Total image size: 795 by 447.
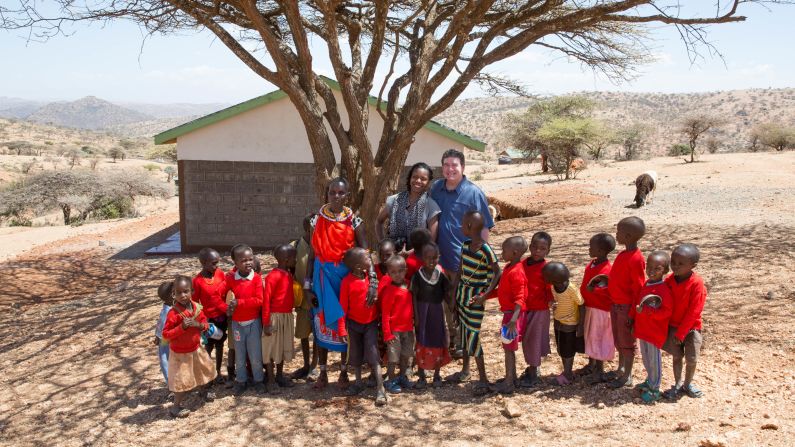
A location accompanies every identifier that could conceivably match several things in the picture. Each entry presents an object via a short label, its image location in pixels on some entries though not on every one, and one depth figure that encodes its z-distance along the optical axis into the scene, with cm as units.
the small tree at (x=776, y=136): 3275
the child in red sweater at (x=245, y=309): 422
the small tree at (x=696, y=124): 2773
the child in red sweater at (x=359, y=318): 412
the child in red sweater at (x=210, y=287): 422
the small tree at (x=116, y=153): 4306
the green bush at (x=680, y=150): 3353
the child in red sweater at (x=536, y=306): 412
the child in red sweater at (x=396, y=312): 411
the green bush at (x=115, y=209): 2130
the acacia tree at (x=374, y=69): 578
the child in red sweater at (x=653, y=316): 378
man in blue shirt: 445
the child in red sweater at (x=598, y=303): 405
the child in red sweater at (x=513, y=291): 398
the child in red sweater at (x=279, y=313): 430
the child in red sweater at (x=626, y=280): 391
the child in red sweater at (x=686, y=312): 370
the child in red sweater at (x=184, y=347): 391
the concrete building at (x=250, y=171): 1116
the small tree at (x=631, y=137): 3784
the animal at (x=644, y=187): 1325
